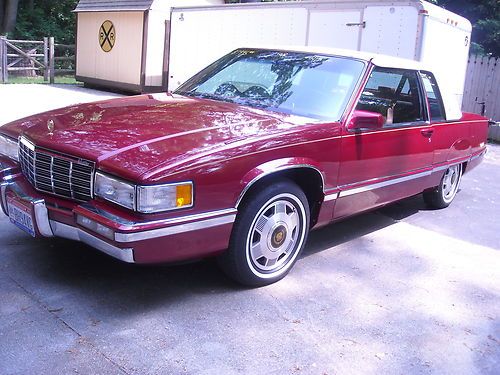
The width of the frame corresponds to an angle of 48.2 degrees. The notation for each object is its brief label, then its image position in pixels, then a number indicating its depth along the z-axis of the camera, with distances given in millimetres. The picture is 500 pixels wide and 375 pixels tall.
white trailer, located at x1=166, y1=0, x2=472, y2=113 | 9344
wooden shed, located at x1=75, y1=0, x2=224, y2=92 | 16422
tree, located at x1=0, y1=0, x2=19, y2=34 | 26391
